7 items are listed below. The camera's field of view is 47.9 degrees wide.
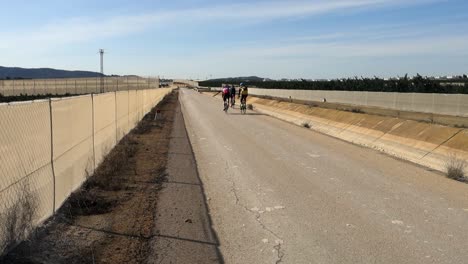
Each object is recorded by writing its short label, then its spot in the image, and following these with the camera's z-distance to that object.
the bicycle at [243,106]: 36.88
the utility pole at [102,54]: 71.59
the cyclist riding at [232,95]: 42.71
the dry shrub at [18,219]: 5.70
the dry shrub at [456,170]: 11.55
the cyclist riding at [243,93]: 36.66
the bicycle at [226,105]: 38.16
